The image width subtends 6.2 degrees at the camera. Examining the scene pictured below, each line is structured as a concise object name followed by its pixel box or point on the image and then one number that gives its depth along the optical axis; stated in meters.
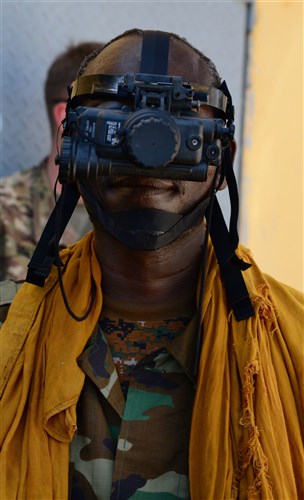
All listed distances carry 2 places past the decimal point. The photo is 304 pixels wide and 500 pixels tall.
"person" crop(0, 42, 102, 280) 3.41
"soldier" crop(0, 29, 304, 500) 2.78
